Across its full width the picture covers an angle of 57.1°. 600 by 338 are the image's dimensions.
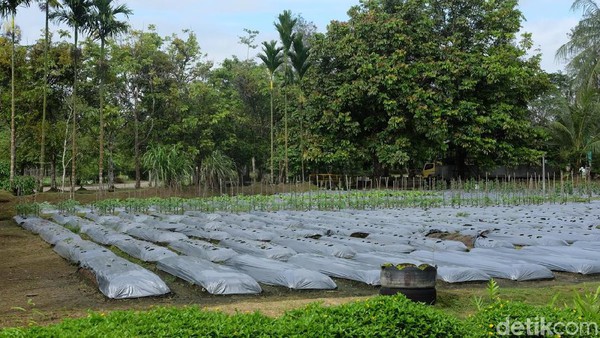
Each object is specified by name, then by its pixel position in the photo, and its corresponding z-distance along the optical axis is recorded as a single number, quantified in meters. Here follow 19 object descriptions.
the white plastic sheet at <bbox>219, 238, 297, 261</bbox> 7.80
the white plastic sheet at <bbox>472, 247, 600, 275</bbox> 7.11
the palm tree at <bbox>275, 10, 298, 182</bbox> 23.90
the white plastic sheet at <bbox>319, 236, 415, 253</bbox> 8.21
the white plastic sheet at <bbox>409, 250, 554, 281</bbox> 6.73
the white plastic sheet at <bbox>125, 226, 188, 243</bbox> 9.48
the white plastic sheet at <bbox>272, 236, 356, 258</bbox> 7.82
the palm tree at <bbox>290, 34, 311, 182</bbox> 24.23
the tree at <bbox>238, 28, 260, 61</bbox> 33.97
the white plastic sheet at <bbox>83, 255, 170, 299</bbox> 5.76
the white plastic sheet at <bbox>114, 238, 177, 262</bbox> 7.67
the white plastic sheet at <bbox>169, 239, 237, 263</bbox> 7.49
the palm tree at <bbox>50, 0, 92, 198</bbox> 18.17
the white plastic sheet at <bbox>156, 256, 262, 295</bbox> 5.94
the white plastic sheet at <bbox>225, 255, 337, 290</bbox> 6.20
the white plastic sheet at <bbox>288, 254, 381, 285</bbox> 6.44
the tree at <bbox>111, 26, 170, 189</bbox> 23.67
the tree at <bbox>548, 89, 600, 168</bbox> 24.38
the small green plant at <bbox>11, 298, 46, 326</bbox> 4.71
